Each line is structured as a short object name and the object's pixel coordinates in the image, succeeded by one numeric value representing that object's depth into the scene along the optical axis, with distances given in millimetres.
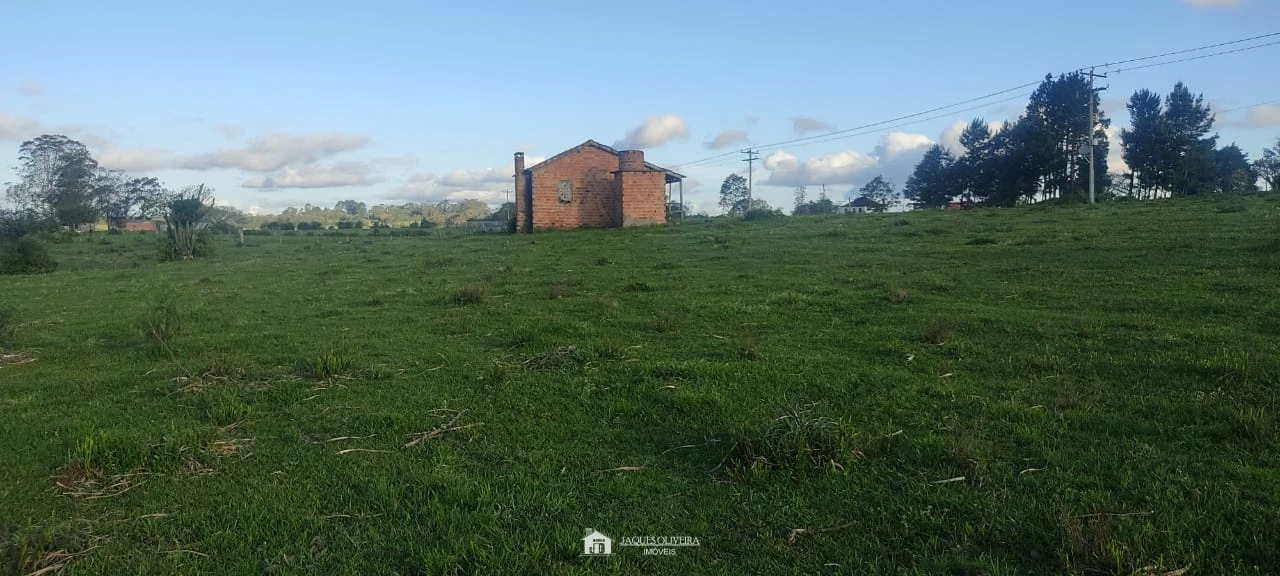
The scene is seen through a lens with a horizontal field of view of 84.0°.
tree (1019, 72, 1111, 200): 60844
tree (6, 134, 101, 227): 60031
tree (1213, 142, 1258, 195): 60750
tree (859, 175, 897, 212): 108625
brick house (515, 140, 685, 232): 44750
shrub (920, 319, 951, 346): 8347
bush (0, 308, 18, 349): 10500
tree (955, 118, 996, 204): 68312
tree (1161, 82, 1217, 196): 60375
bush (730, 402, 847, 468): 4629
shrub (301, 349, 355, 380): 7523
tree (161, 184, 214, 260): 32562
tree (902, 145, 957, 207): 77062
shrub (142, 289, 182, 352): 9685
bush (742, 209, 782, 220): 42506
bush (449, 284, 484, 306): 13305
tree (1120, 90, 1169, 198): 63000
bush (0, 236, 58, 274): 27500
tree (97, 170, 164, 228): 66812
